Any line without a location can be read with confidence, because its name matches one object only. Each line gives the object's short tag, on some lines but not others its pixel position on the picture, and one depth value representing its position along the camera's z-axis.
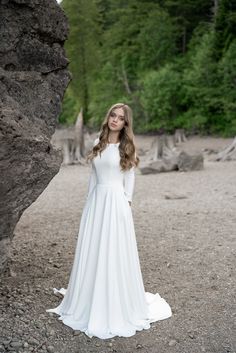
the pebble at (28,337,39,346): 4.29
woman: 4.57
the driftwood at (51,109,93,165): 21.79
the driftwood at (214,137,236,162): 20.26
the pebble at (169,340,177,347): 4.36
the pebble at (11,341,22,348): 4.23
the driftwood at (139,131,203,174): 17.23
